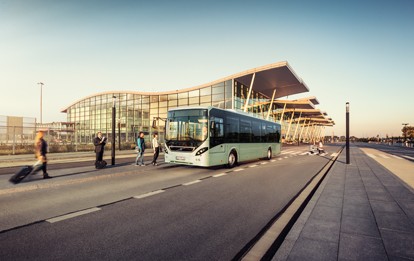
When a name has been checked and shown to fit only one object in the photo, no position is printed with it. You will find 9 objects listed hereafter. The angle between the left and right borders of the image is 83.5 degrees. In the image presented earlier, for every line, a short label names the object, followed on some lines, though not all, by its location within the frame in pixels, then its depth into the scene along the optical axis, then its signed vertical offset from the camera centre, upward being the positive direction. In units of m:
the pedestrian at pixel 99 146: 10.83 -0.55
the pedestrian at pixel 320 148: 23.92 -1.32
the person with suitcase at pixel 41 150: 8.02 -0.53
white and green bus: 10.27 -0.05
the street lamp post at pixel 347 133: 13.30 +0.14
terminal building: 31.12 +6.22
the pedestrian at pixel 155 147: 12.78 -0.67
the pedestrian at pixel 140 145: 12.15 -0.53
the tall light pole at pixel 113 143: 12.16 -0.45
